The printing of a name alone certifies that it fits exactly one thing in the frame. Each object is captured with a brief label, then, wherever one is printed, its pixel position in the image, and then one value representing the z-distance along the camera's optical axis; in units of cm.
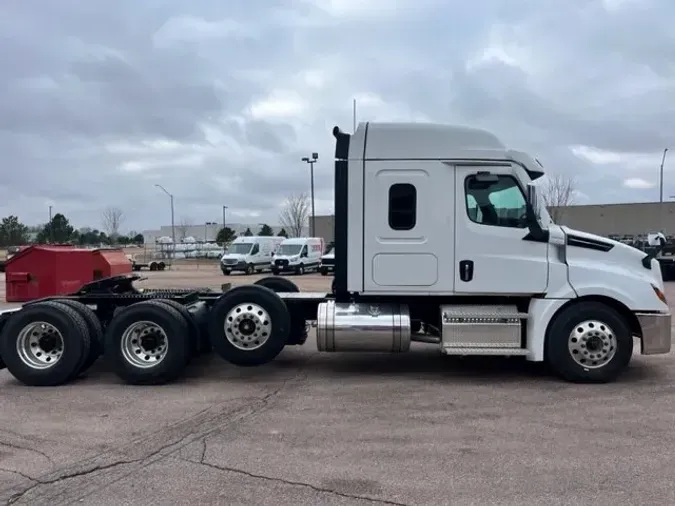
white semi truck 747
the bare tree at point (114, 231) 8700
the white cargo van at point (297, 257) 3797
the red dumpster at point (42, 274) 916
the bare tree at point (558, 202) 5283
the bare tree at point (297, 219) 7544
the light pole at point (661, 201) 5089
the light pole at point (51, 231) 7806
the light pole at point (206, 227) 11525
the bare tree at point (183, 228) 10655
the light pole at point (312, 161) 4494
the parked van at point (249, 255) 3934
